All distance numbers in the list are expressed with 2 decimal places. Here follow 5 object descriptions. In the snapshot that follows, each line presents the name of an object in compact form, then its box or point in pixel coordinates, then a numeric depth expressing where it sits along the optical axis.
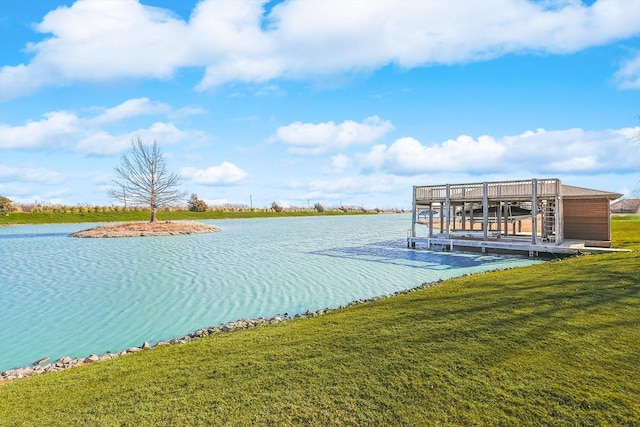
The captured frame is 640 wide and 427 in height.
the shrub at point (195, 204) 63.56
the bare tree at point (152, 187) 38.22
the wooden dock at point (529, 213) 16.70
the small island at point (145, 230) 31.94
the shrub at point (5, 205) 47.50
